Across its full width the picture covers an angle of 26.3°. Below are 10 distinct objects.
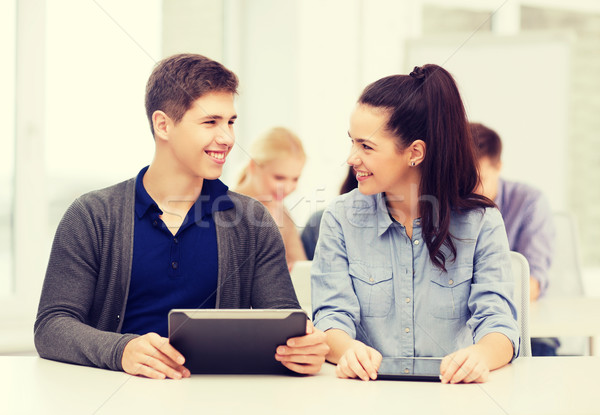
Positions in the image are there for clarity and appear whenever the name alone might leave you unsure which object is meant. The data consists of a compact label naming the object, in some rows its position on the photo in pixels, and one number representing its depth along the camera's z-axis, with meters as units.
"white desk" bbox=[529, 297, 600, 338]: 3.05
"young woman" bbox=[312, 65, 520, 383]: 2.63
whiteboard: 4.76
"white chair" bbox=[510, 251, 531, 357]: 2.73
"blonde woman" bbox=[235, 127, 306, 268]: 3.86
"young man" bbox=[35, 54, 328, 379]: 2.57
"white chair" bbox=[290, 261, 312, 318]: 3.12
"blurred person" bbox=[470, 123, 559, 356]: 3.71
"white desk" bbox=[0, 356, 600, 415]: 2.20
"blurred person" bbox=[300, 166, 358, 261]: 3.94
